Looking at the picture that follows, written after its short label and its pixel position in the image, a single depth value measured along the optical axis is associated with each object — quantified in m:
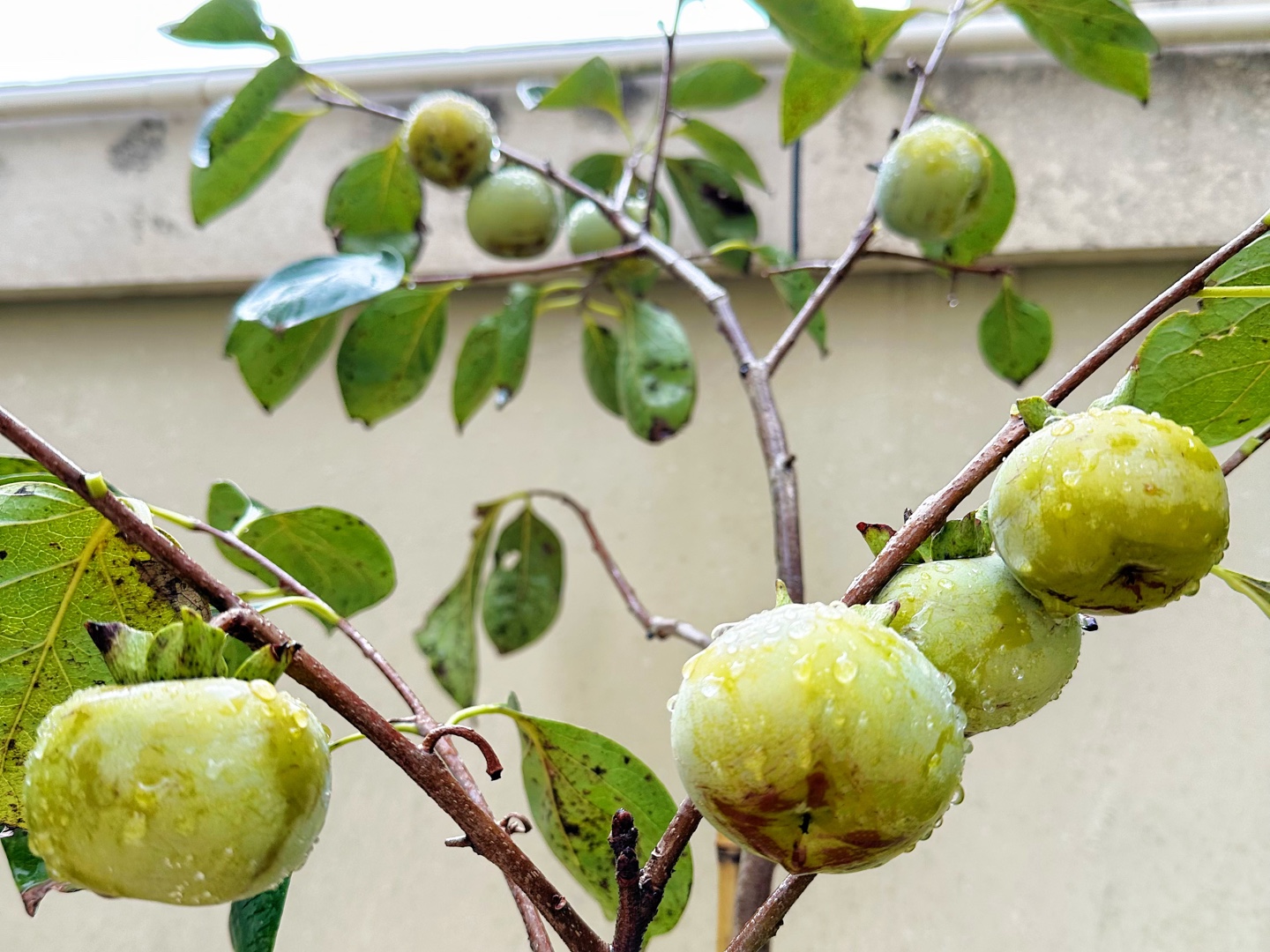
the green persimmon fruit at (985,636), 0.31
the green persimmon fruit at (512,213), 0.74
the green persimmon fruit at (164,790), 0.26
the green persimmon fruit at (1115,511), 0.27
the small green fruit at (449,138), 0.71
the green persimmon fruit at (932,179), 0.56
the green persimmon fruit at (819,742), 0.25
